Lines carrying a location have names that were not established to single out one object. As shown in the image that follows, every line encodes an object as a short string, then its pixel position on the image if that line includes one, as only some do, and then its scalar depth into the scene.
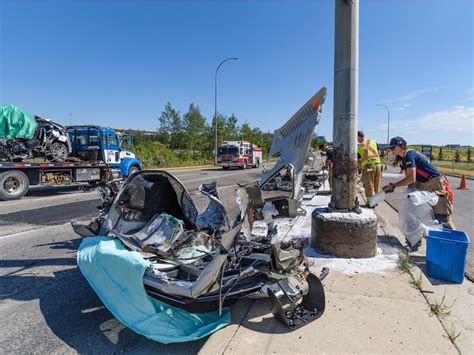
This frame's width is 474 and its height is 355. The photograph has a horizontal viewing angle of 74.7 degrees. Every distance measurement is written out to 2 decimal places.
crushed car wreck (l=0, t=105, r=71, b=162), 10.56
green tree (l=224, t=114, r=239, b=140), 46.03
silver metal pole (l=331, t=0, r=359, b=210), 4.21
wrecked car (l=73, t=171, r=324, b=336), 2.60
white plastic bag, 4.55
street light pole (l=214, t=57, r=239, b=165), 29.93
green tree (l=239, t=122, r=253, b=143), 52.61
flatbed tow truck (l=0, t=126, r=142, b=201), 10.51
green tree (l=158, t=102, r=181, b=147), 41.78
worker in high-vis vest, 8.11
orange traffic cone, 13.58
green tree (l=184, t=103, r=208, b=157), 40.44
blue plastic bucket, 3.49
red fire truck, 28.44
